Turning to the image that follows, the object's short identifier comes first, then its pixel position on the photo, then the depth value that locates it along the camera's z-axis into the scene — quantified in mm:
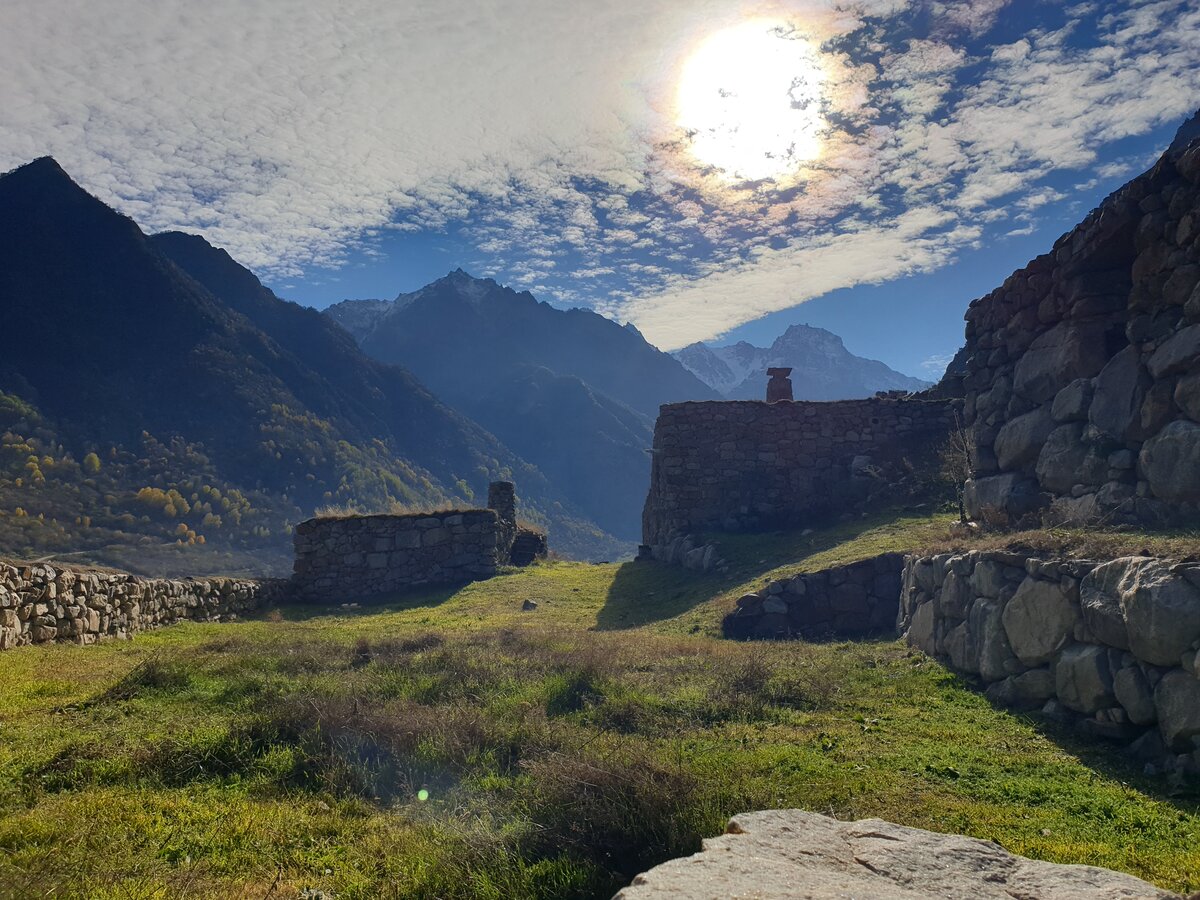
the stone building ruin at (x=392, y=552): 19844
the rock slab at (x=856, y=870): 3215
